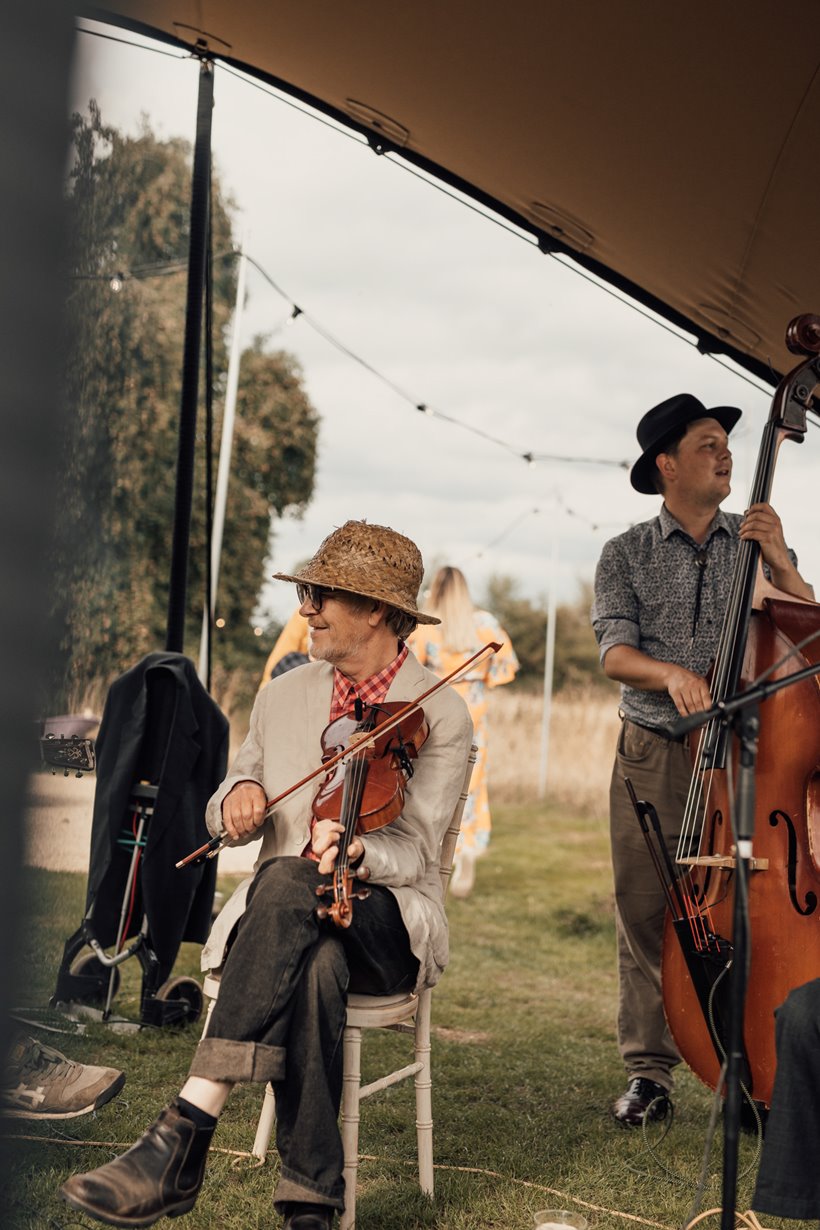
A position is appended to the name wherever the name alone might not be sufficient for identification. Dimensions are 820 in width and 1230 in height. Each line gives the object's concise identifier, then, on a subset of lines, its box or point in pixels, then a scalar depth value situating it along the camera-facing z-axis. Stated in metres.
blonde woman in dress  6.57
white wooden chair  2.34
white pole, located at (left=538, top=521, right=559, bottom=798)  10.52
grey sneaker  2.61
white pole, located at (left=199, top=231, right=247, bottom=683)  9.93
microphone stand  1.62
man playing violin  2.14
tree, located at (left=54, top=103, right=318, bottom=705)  11.91
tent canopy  2.92
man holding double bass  3.37
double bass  2.53
